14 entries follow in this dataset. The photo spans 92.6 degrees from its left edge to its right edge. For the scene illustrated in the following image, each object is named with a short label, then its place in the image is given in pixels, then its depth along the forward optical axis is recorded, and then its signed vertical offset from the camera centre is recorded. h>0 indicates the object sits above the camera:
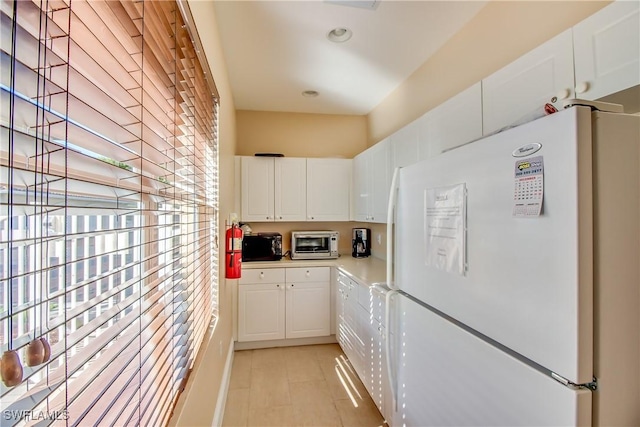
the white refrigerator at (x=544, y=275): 0.70 -0.15
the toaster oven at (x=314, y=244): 3.50 -0.32
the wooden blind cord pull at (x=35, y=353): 0.39 -0.18
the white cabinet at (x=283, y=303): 3.16 -0.92
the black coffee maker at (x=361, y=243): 3.62 -0.32
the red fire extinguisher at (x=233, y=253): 2.37 -0.29
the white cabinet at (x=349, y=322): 2.53 -0.98
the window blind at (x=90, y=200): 0.39 +0.03
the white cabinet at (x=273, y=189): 3.43 +0.32
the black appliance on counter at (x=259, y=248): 3.35 -0.35
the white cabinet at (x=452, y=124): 1.68 +0.57
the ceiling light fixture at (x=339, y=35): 2.17 +1.32
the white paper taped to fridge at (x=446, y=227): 1.06 -0.04
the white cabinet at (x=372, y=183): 2.78 +0.34
